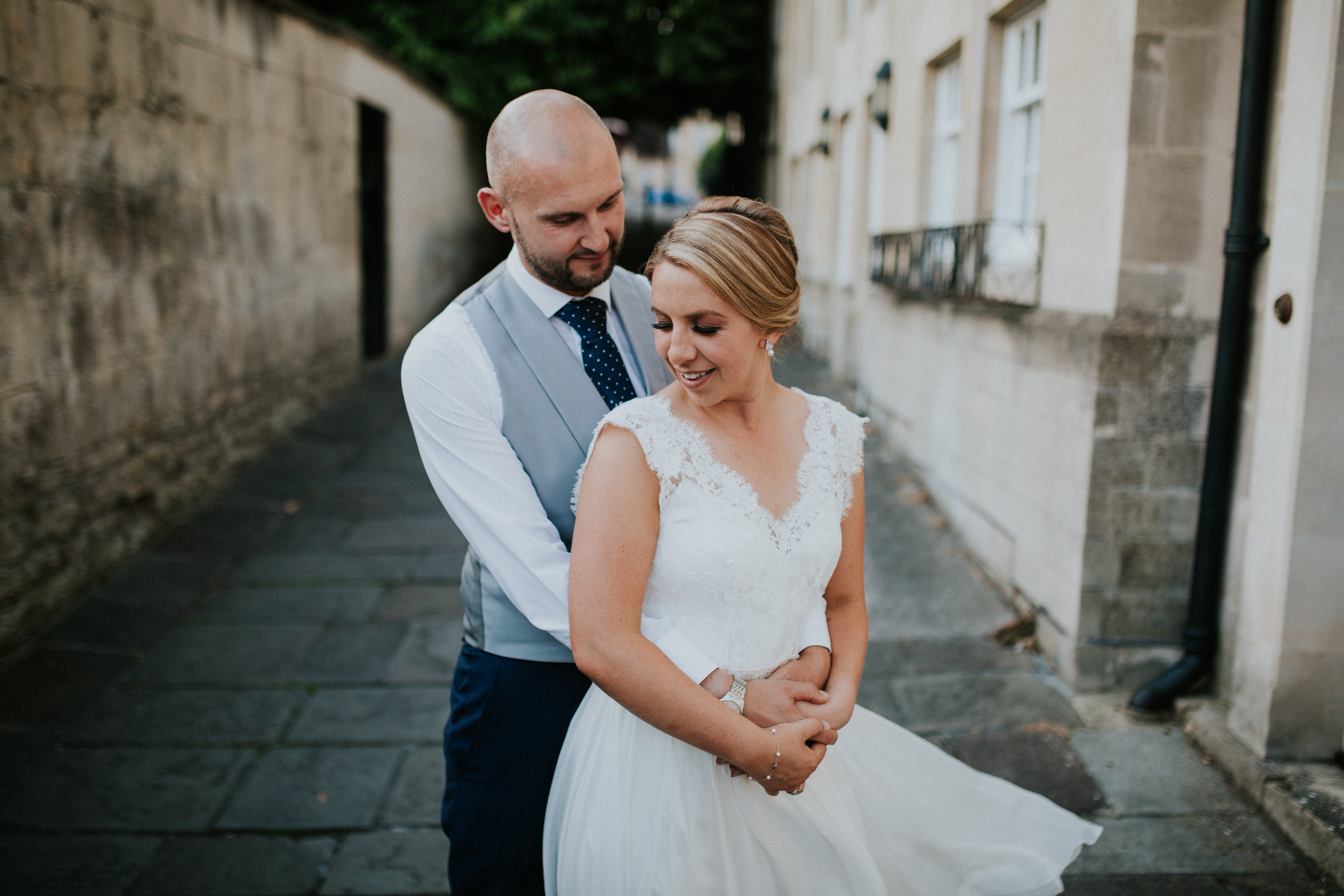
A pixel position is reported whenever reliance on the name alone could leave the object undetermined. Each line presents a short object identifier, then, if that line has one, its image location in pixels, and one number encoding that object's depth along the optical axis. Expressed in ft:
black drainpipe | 11.50
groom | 6.45
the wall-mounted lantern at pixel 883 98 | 27.55
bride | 5.94
